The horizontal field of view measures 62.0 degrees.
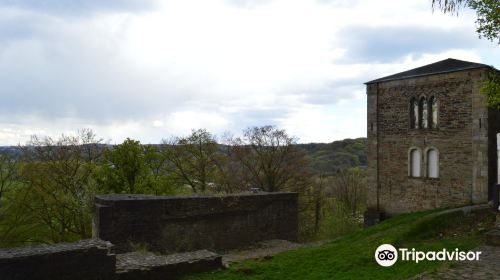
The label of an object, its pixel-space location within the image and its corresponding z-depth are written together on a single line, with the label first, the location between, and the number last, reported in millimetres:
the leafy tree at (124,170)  24969
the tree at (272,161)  32938
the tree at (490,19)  11570
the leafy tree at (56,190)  25156
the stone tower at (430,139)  17891
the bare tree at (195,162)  33344
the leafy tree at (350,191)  43250
